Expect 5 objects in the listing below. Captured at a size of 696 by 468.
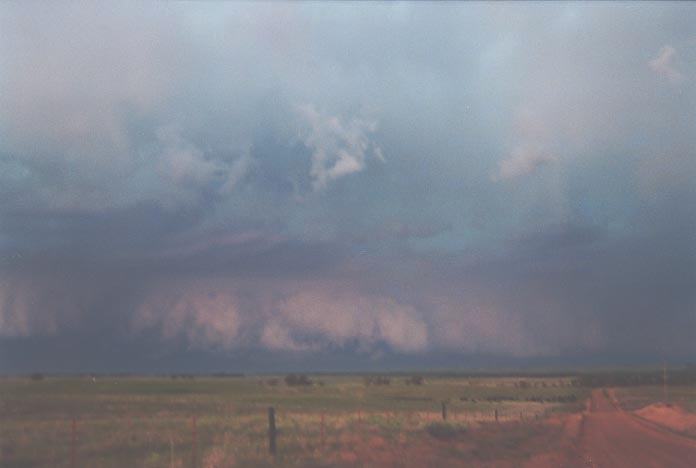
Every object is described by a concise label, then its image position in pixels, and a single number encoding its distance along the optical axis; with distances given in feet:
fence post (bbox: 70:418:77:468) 68.33
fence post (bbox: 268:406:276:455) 85.25
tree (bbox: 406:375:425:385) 614.50
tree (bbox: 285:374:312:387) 573.94
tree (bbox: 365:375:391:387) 583.66
